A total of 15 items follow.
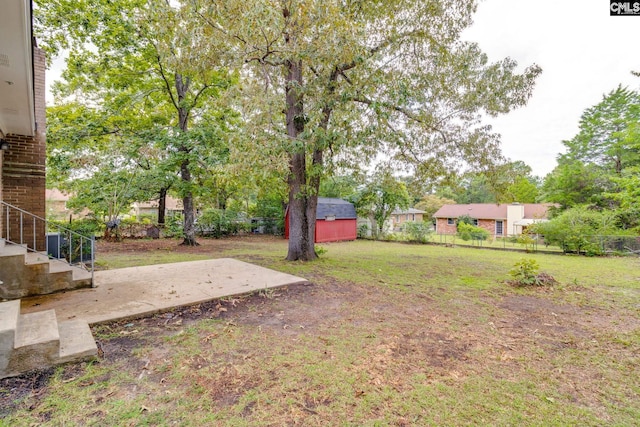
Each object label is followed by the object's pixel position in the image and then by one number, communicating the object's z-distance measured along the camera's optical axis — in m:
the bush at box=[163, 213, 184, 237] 16.22
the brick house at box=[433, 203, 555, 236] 27.59
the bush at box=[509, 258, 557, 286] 6.18
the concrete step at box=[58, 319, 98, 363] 2.70
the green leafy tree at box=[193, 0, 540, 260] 5.47
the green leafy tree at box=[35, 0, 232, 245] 9.73
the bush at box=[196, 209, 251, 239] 17.39
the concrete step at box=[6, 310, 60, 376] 2.46
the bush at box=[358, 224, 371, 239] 20.25
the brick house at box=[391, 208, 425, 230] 36.89
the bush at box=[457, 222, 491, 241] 17.56
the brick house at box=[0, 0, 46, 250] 4.64
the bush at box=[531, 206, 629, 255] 12.27
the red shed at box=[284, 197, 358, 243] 17.52
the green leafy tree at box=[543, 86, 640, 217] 18.42
